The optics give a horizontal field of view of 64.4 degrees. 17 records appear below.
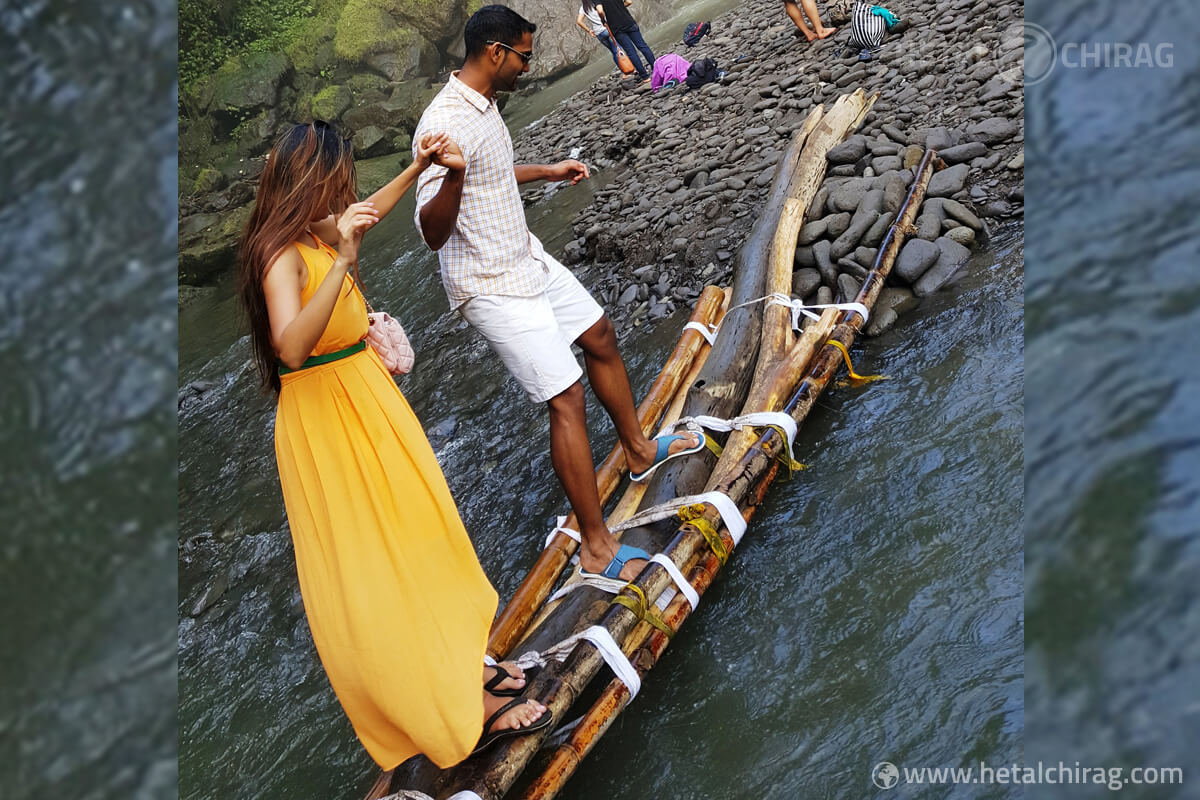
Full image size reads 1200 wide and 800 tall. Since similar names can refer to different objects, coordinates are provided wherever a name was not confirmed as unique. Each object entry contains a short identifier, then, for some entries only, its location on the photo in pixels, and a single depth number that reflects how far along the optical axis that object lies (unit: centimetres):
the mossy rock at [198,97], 1961
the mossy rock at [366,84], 1984
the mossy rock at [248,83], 2002
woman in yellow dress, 270
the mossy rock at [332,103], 1906
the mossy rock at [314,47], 2122
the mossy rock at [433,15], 2089
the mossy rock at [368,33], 2055
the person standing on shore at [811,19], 1020
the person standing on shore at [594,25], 1282
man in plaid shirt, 355
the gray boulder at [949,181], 621
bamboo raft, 304
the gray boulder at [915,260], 567
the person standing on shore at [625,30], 1197
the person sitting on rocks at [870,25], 913
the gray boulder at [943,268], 563
